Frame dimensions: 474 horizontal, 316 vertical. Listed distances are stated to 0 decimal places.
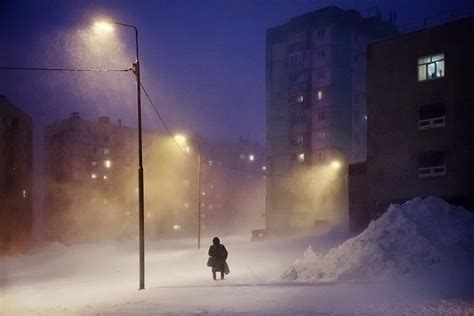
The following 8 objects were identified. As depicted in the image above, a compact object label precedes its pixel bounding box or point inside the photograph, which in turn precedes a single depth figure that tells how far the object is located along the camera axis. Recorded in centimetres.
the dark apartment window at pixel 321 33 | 6556
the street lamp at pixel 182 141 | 8411
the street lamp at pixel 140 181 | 1625
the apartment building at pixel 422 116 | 2597
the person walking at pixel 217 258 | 1725
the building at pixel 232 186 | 9894
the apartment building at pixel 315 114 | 6475
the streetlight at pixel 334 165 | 6412
